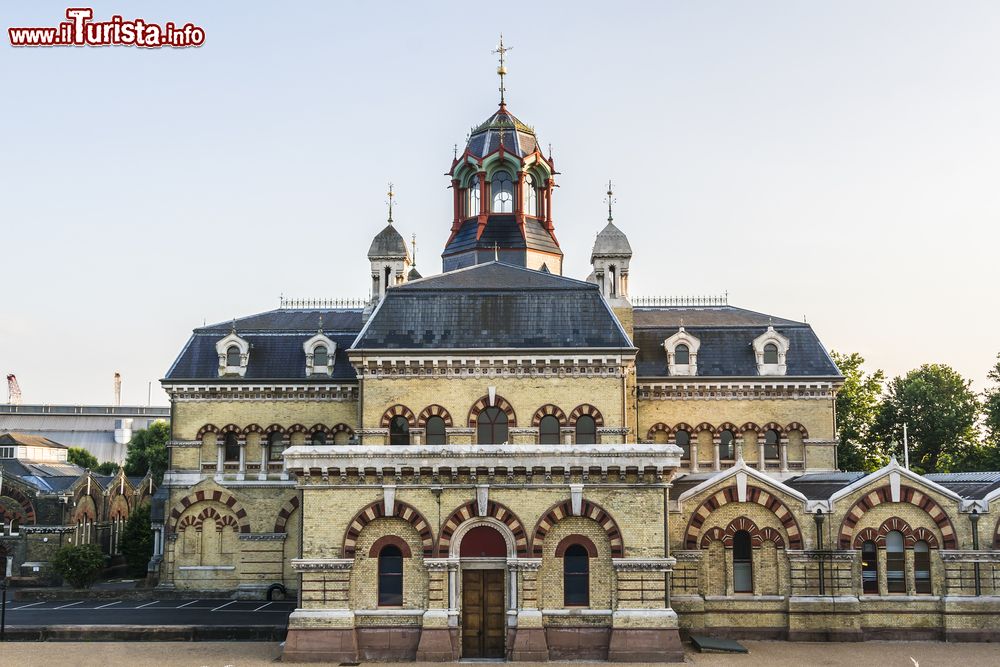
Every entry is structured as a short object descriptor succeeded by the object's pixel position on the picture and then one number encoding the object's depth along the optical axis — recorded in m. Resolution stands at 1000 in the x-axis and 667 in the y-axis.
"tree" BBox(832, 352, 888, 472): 63.56
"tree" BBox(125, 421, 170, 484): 84.69
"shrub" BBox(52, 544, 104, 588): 47.19
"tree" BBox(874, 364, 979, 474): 63.38
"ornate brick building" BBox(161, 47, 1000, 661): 29.67
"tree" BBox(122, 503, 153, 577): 58.88
